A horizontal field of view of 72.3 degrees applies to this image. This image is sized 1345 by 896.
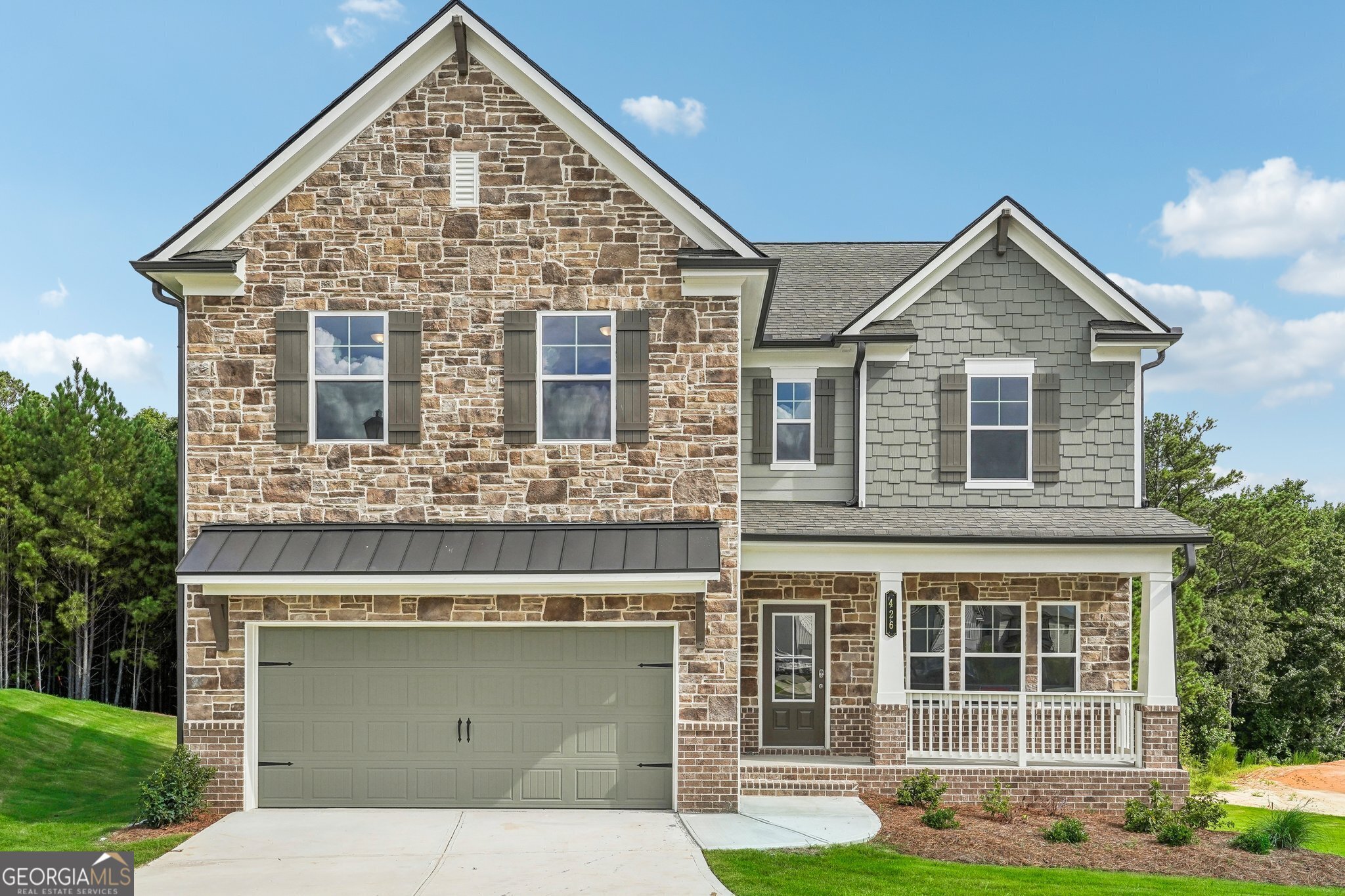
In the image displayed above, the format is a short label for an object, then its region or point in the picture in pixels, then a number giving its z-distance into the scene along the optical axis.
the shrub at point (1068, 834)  10.12
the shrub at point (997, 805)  11.08
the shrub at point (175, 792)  9.88
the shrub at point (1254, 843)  10.02
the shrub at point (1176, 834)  10.14
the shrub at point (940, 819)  10.37
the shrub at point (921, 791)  11.19
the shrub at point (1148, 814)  10.60
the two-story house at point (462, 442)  10.41
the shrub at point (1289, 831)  10.30
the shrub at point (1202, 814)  10.75
